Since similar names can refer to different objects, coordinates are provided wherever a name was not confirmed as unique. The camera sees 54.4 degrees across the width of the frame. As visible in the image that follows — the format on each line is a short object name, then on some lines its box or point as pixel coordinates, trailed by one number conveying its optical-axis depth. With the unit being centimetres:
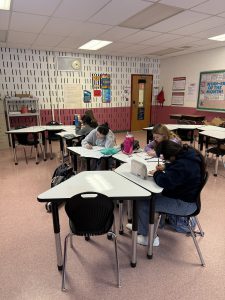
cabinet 624
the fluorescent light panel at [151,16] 333
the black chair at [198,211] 183
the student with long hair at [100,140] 330
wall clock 706
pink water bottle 295
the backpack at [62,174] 323
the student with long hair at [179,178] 180
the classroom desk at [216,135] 398
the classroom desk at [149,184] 188
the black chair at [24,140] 484
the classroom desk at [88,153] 296
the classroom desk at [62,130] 452
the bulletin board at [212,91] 638
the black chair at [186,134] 528
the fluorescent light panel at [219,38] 502
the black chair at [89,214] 157
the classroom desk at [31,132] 473
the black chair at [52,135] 526
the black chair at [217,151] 402
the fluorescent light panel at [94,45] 555
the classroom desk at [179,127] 504
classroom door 835
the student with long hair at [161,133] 273
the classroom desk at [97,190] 174
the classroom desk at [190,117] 678
